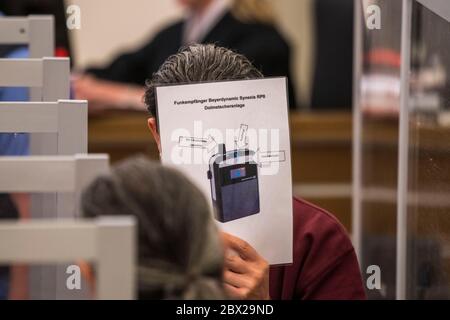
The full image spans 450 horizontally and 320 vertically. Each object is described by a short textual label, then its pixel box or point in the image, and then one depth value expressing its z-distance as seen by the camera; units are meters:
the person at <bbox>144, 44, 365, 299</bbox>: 5.23
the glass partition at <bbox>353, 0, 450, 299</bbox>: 5.34
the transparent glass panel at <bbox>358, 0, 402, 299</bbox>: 5.76
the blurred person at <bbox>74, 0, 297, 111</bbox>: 8.02
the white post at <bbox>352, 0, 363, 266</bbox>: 6.53
